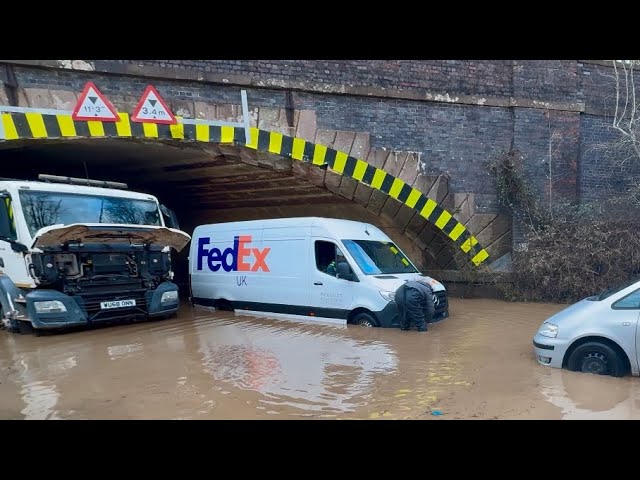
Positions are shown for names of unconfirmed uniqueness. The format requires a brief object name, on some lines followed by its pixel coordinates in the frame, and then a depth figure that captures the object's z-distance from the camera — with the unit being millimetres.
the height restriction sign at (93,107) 8141
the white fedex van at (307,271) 7762
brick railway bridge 9188
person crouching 7293
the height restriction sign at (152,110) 8602
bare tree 11859
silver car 4980
